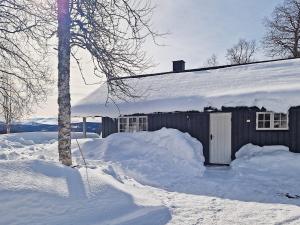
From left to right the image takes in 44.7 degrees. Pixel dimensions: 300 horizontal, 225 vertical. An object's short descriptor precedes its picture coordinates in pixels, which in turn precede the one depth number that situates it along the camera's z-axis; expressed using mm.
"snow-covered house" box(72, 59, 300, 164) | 13992
